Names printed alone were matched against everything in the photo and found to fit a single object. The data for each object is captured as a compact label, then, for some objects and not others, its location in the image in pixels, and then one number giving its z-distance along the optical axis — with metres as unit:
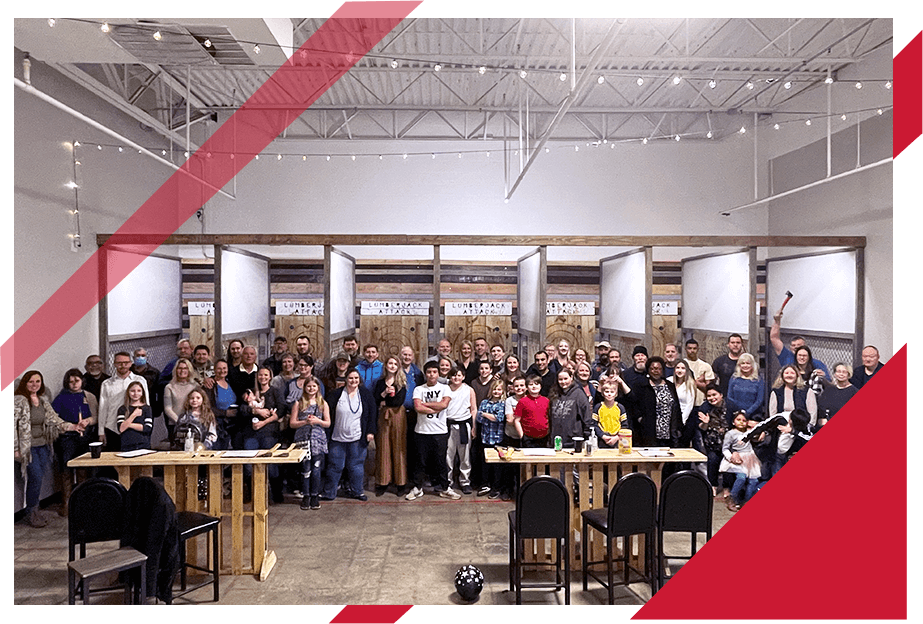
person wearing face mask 6.88
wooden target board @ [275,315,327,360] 9.35
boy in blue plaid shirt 6.37
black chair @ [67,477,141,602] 4.20
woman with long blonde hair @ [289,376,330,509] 6.23
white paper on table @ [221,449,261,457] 5.00
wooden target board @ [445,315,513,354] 9.66
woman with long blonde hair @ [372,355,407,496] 6.72
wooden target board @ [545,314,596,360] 9.70
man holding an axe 7.84
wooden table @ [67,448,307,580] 4.80
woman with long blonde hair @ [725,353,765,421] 6.50
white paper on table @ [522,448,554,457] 5.13
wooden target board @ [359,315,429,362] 9.54
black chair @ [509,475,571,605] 4.31
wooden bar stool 3.81
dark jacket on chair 4.08
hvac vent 5.60
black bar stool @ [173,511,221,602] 4.34
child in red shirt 6.02
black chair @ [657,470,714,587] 4.36
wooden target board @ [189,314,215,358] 9.28
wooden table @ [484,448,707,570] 4.93
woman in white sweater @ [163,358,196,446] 6.21
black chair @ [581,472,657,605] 4.32
